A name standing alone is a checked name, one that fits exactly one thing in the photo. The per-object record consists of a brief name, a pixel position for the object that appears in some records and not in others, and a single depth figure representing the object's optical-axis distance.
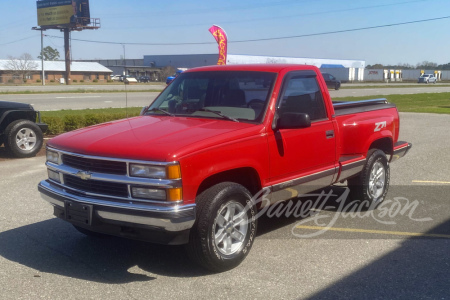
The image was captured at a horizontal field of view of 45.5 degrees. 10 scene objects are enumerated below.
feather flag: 25.30
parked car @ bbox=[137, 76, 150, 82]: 75.97
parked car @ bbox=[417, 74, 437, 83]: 78.50
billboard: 78.81
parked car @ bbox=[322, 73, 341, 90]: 44.88
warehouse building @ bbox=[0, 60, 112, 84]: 83.19
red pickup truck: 4.57
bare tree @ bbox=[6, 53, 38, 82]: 81.89
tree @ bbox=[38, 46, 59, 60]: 144.00
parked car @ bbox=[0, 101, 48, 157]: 11.17
